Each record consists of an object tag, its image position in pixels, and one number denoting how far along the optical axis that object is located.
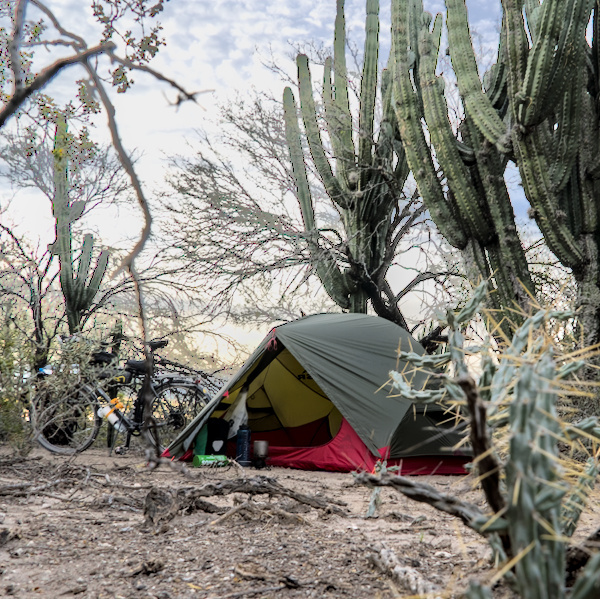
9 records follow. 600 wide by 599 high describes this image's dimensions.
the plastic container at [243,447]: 6.87
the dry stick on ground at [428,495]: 1.53
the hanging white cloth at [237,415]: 7.54
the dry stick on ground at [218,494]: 3.64
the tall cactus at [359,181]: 10.21
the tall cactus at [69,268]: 10.01
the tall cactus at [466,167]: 7.63
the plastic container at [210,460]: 6.50
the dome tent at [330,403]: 6.37
